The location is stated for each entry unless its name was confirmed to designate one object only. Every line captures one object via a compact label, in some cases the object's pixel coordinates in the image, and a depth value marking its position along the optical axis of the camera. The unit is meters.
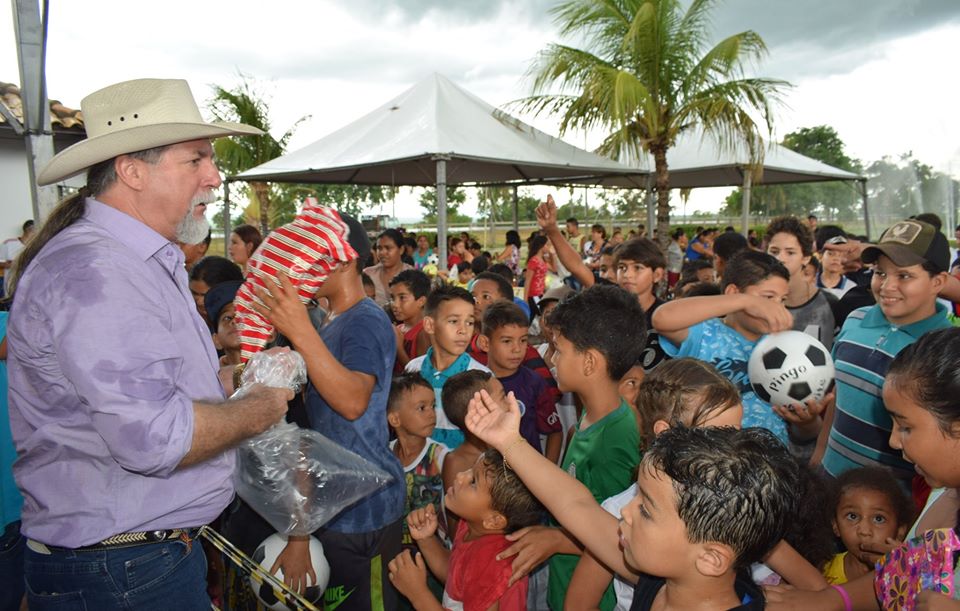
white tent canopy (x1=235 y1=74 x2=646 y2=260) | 8.44
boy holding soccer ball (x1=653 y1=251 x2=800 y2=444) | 2.88
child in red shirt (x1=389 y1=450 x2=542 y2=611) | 2.19
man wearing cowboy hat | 1.52
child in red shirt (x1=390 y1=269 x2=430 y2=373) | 4.99
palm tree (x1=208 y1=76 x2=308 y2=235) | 17.11
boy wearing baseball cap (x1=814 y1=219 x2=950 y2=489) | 2.82
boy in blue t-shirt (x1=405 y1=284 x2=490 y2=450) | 3.74
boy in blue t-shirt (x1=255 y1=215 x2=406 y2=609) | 2.24
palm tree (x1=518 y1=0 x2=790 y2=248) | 11.06
